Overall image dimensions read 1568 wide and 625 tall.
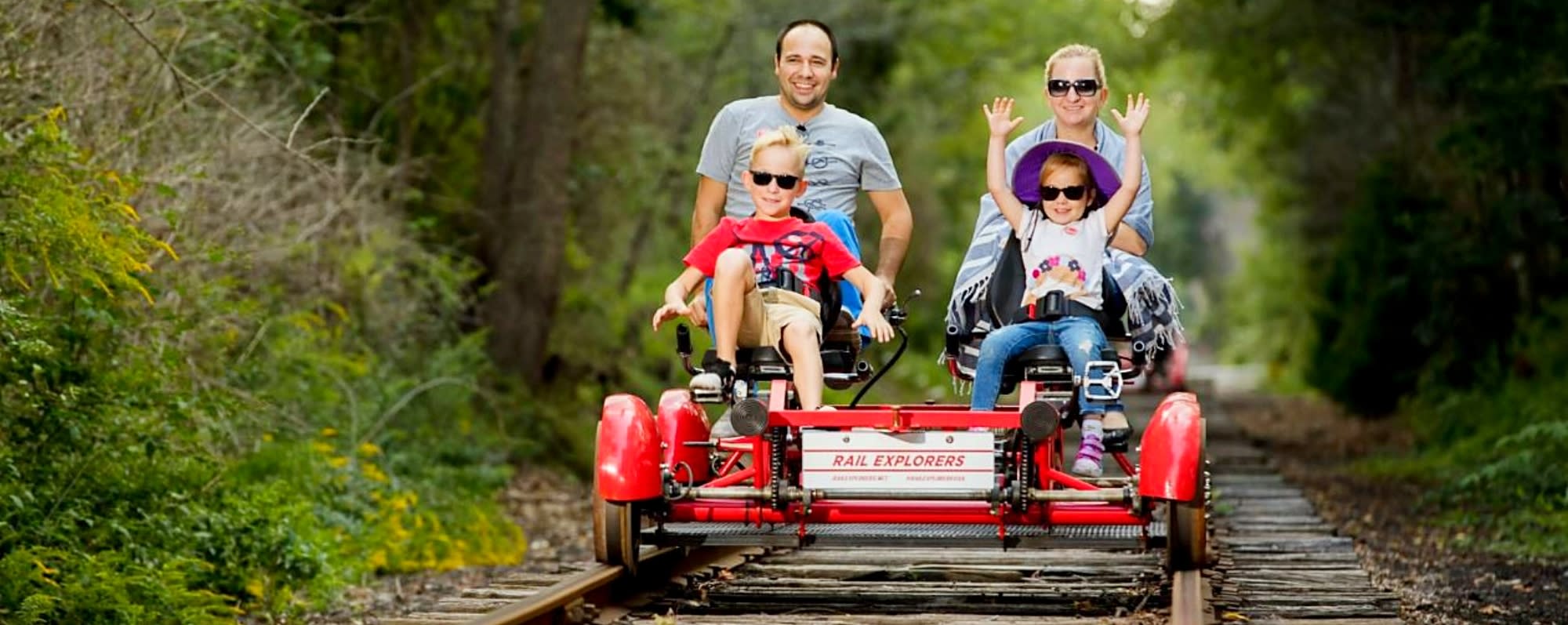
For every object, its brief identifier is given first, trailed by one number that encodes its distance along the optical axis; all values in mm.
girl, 16516
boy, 16094
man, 17922
